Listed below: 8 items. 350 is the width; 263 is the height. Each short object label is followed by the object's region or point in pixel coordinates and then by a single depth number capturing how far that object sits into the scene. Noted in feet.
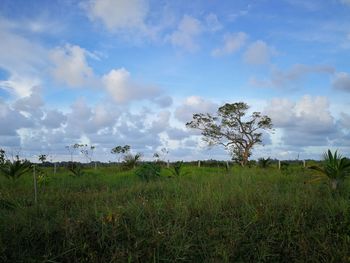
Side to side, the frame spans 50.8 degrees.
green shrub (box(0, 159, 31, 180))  43.57
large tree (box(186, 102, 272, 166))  111.14
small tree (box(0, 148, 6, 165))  45.70
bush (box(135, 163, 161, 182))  48.29
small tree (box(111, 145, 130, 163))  94.56
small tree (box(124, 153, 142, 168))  79.77
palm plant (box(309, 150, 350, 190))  32.73
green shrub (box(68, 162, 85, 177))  54.75
